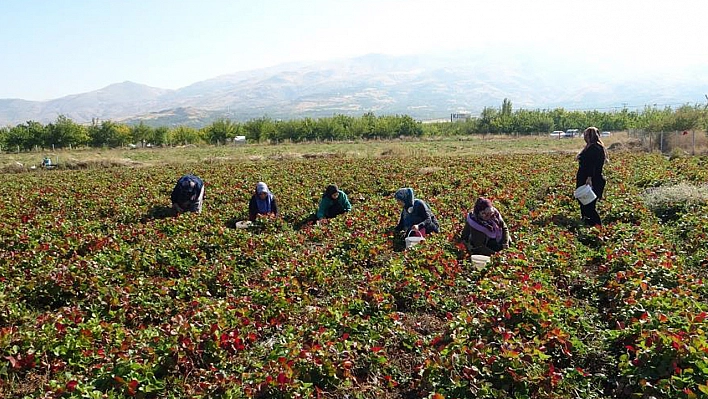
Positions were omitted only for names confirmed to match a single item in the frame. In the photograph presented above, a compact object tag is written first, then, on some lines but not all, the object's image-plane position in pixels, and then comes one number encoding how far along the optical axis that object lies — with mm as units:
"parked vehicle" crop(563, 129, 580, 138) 71812
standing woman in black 10023
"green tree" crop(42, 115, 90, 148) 58562
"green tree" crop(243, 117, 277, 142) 72312
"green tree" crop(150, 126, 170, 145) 71312
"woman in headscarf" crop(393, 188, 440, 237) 9602
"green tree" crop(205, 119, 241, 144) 73062
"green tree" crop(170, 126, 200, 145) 72938
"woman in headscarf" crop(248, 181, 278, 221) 11680
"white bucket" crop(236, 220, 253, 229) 11281
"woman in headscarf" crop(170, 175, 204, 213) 12867
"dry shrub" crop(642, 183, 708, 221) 10742
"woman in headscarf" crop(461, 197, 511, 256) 8305
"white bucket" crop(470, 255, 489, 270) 7562
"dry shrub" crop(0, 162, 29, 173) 28672
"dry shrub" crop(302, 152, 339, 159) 34625
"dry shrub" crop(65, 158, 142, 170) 29884
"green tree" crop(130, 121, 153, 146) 68938
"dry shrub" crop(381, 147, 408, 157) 33819
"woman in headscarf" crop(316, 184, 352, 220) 11703
